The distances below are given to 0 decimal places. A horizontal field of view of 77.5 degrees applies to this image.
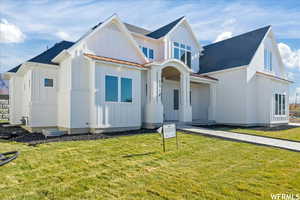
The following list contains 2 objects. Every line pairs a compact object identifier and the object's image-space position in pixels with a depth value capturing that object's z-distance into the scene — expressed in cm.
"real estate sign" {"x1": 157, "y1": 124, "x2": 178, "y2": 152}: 631
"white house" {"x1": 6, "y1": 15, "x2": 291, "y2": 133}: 985
